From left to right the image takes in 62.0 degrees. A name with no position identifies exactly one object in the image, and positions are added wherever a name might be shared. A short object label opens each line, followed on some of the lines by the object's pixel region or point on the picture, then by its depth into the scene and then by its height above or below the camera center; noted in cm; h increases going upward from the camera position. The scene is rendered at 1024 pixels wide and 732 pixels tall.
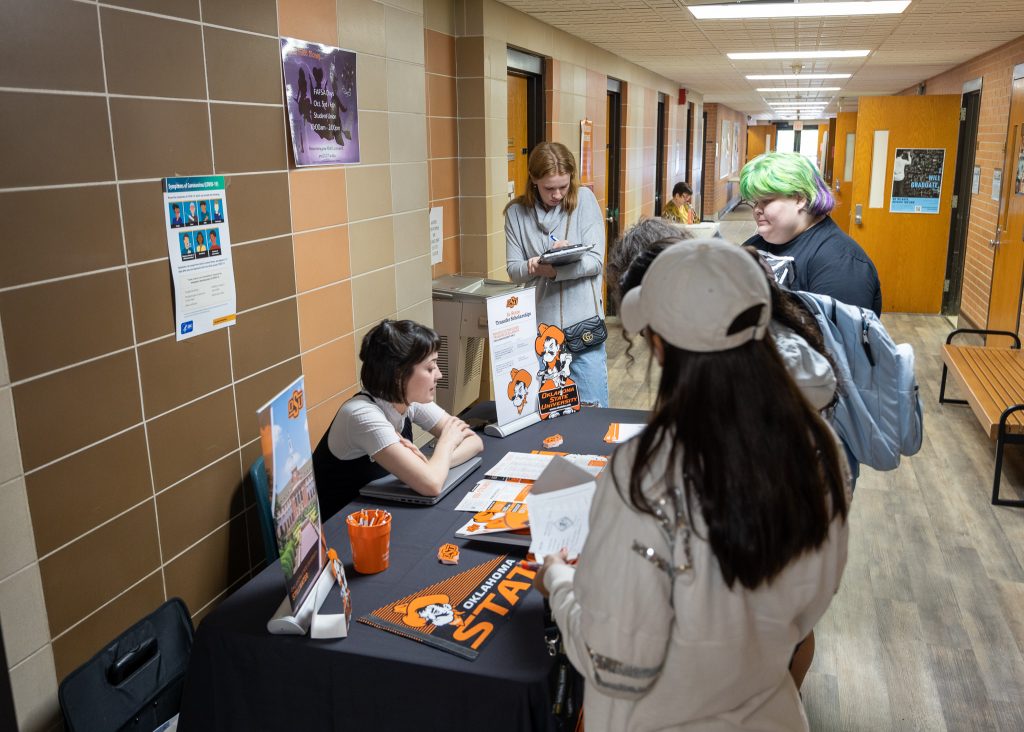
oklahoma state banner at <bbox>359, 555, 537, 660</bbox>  167 -91
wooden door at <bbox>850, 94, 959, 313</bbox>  830 -32
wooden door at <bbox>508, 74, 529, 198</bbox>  571 +21
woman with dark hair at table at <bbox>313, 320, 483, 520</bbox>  234 -75
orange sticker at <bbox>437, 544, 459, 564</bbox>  198 -90
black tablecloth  156 -95
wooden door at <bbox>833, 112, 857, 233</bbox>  1207 -9
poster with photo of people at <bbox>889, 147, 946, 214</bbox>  836 -23
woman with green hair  250 -23
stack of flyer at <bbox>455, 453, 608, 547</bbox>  209 -89
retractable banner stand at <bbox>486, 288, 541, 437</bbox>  289 -68
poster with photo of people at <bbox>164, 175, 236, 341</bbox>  235 -25
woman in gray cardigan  368 -37
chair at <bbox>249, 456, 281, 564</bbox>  239 -95
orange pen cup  190 -83
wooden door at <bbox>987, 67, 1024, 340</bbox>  599 -57
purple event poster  291 +22
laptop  232 -89
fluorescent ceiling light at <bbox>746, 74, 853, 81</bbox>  1013 +96
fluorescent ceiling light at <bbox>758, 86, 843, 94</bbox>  1233 +100
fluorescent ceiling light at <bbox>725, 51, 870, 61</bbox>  763 +92
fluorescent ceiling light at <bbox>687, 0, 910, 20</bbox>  489 +86
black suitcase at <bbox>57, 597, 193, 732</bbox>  193 -121
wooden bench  411 -122
